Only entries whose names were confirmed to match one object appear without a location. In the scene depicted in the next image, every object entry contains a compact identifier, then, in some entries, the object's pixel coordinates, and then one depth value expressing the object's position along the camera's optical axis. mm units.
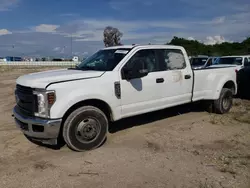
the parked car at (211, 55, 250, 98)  7068
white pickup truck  3362
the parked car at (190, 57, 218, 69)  12400
